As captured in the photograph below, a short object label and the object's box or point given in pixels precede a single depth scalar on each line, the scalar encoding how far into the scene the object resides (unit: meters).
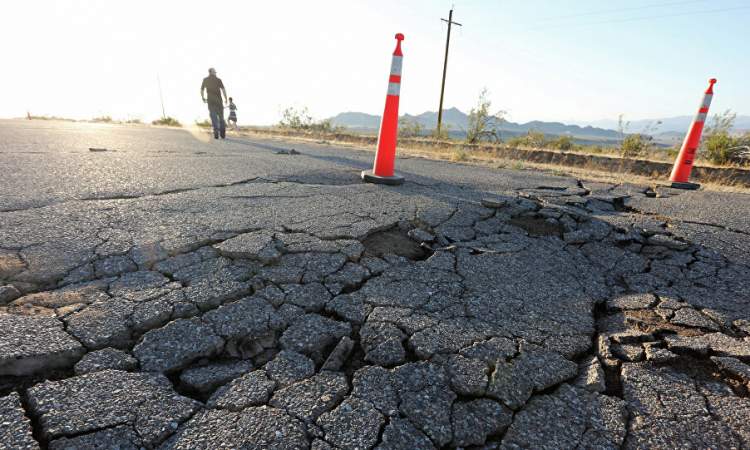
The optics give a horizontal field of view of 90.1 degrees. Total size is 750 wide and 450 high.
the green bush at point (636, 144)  9.42
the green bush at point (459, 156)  7.49
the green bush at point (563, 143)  11.27
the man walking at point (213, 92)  8.24
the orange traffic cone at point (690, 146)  5.22
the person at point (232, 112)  15.32
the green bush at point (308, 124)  19.71
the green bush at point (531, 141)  11.38
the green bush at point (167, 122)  20.24
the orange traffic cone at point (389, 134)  3.97
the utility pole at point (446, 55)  20.17
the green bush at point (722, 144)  7.27
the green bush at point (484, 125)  13.88
